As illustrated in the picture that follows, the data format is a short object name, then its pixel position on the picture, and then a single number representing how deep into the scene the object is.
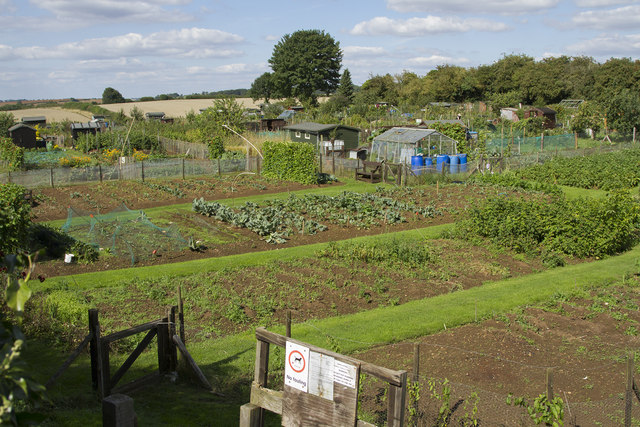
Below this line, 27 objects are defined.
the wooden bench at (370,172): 33.31
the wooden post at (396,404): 5.40
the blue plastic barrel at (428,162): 35.04
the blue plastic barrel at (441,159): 34.96
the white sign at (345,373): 5.28
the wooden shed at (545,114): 61.10
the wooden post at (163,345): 9.40
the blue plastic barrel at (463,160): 34.90
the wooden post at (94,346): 8.48
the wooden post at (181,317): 9.76
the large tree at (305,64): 108.94
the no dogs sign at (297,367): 5.60
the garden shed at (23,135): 48.56
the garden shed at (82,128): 57.11
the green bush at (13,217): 12.31
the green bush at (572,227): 18.39
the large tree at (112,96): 151.10
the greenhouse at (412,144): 35.88
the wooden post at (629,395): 7.12
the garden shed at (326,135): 44.16
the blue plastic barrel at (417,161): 34.53
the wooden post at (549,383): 6.93
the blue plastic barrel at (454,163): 34.56
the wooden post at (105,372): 8.48
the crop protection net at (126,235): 17.53
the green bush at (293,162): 33.09
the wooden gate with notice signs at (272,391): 5.38
